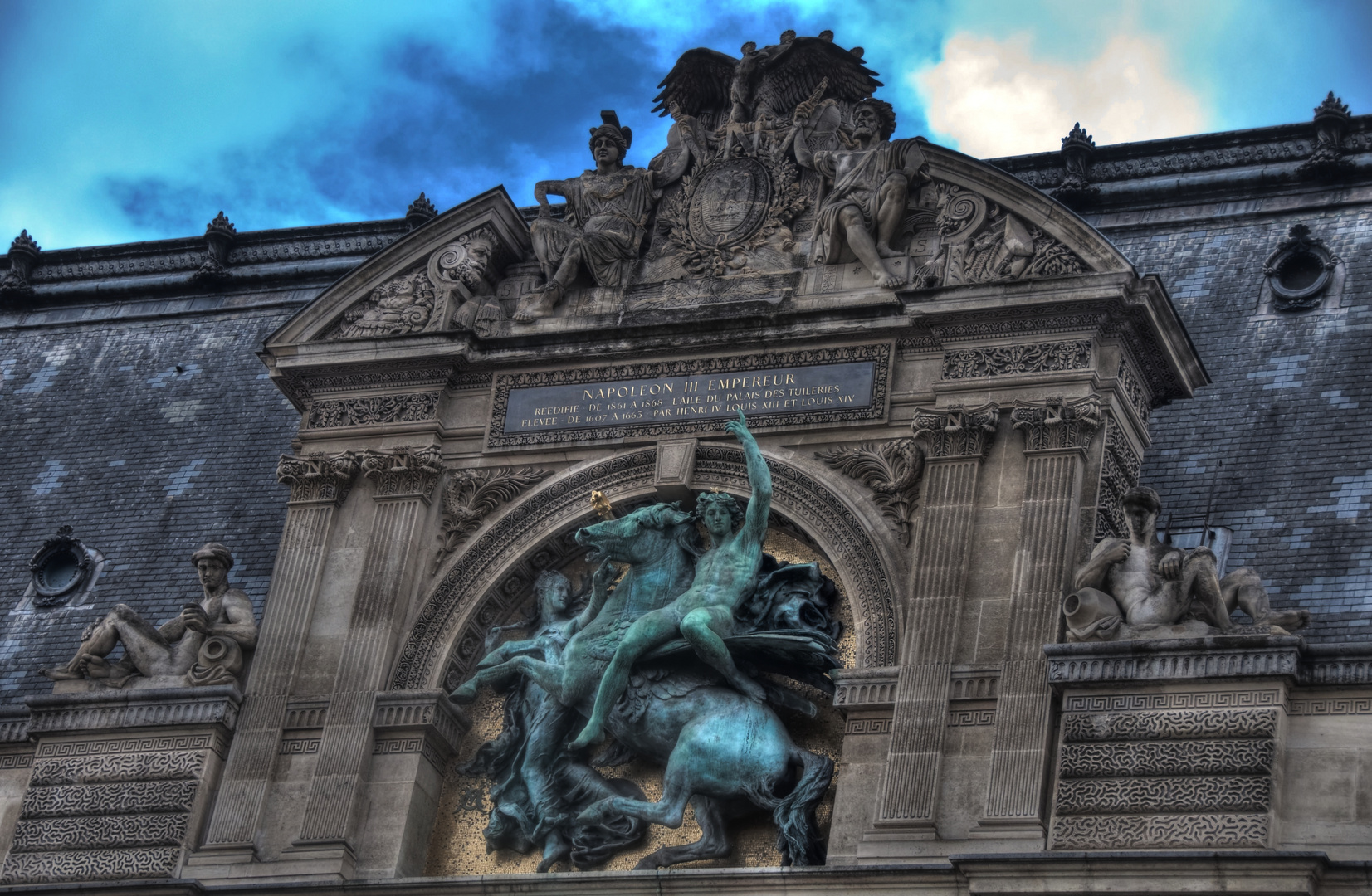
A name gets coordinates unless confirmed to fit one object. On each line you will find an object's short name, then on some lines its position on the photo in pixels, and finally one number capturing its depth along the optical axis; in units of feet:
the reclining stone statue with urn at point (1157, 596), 79.61
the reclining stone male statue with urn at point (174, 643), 91.25
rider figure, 84.58
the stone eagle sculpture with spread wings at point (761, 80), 96.84
